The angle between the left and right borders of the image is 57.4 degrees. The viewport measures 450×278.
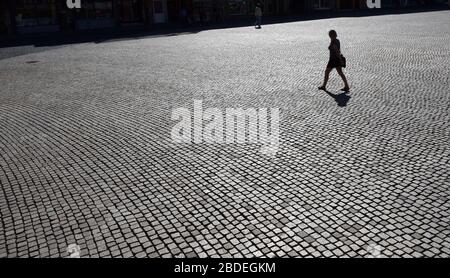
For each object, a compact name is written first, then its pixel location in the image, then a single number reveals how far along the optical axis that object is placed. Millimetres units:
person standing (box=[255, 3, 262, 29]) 30298
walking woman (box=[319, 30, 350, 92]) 10766
